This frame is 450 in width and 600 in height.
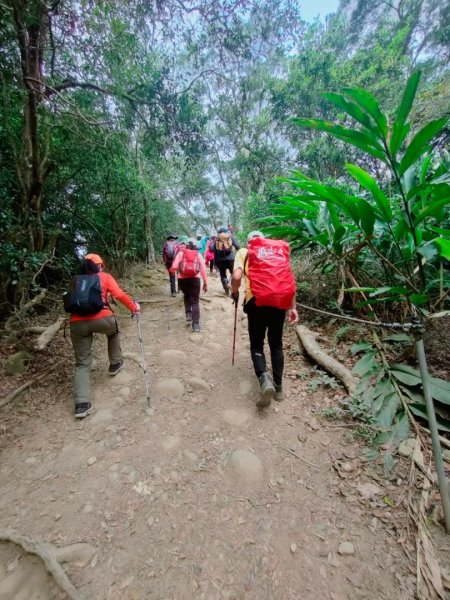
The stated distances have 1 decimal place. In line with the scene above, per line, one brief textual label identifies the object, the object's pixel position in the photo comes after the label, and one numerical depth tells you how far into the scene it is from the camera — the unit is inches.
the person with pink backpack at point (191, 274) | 202.8
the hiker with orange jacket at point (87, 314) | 131.3
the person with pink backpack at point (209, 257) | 476.9
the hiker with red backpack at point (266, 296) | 114.1
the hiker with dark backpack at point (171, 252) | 323.3
